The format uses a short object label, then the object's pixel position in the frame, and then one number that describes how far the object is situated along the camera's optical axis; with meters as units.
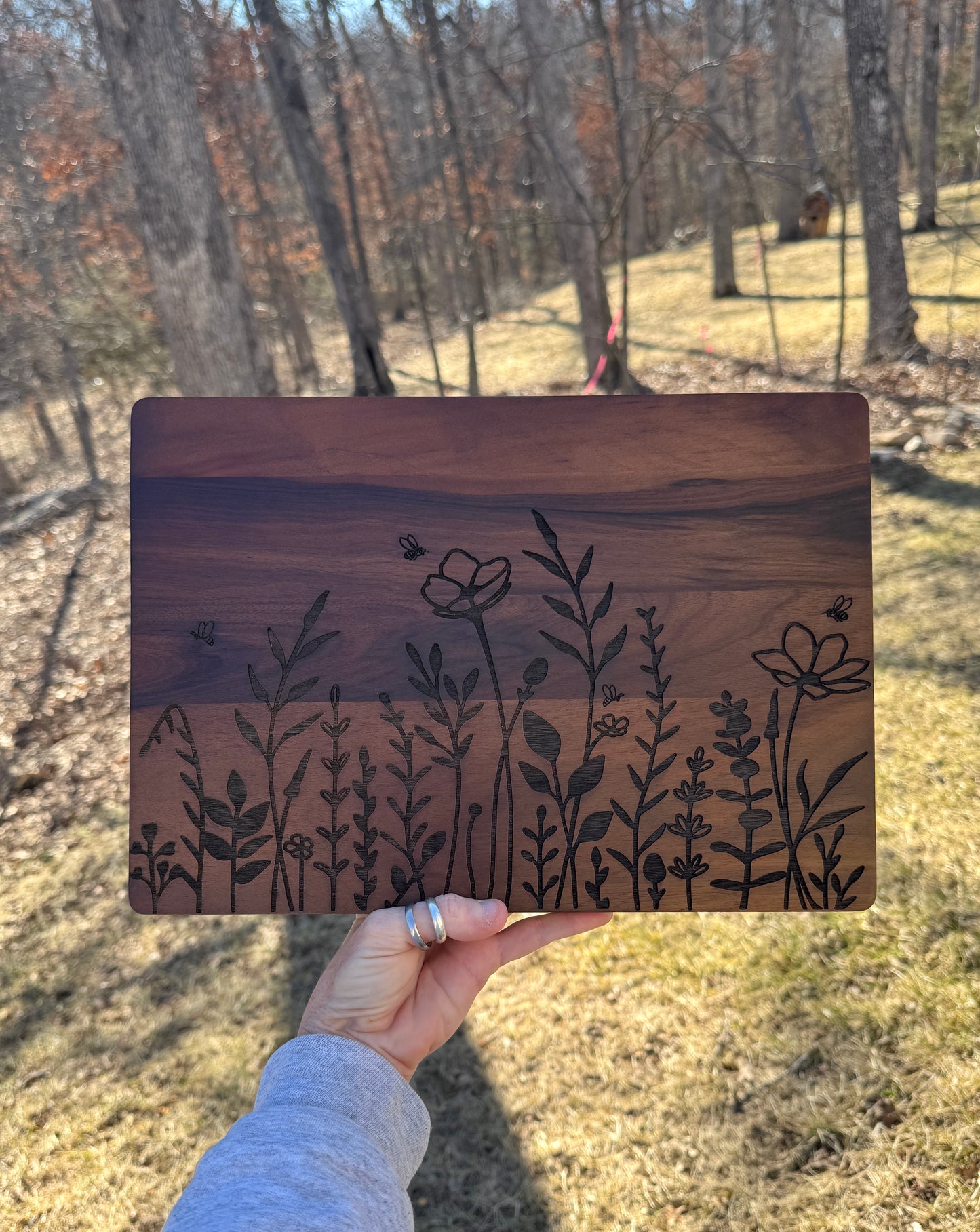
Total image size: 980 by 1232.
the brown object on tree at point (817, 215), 13.76
